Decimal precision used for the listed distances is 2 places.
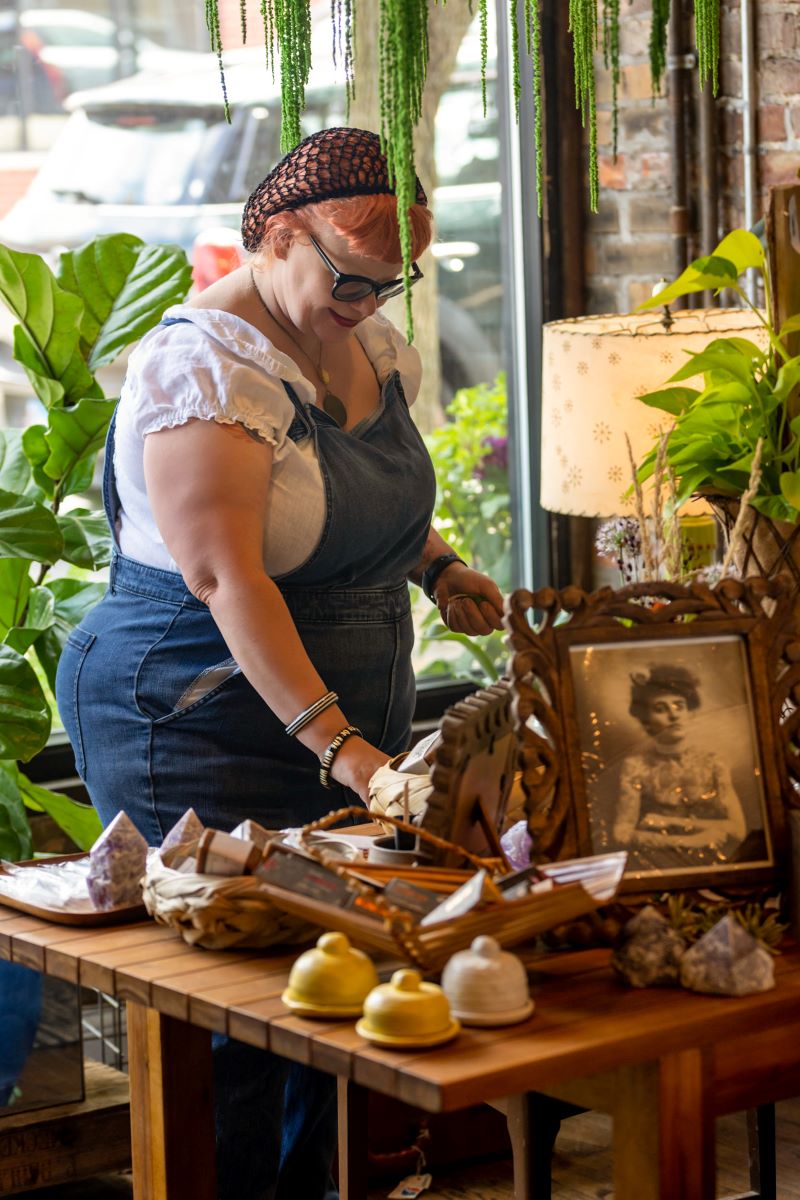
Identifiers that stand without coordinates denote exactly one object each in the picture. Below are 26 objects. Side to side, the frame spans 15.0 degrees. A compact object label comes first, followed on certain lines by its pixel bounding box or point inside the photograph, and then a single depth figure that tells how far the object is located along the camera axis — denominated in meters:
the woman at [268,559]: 3.06
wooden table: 2.36
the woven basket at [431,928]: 2.47
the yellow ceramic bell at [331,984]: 2.45
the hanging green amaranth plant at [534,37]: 2.61
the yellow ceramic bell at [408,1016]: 2.38
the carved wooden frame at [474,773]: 2.59
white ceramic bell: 2.42
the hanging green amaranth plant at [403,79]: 2.48
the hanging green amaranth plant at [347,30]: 2.55
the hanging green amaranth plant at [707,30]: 2.71
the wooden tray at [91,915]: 2.71
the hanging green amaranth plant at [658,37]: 2.65
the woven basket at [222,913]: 2.57
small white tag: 3.94
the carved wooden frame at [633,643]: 2.60
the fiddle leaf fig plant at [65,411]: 3.84
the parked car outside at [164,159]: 4.75
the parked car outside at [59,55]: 4.62
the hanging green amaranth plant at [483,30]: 2.55
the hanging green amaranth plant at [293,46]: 2.58
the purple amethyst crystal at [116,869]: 2.72
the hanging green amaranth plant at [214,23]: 2.56
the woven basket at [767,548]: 2.90
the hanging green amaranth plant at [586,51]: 2.64
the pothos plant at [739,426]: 2.90
